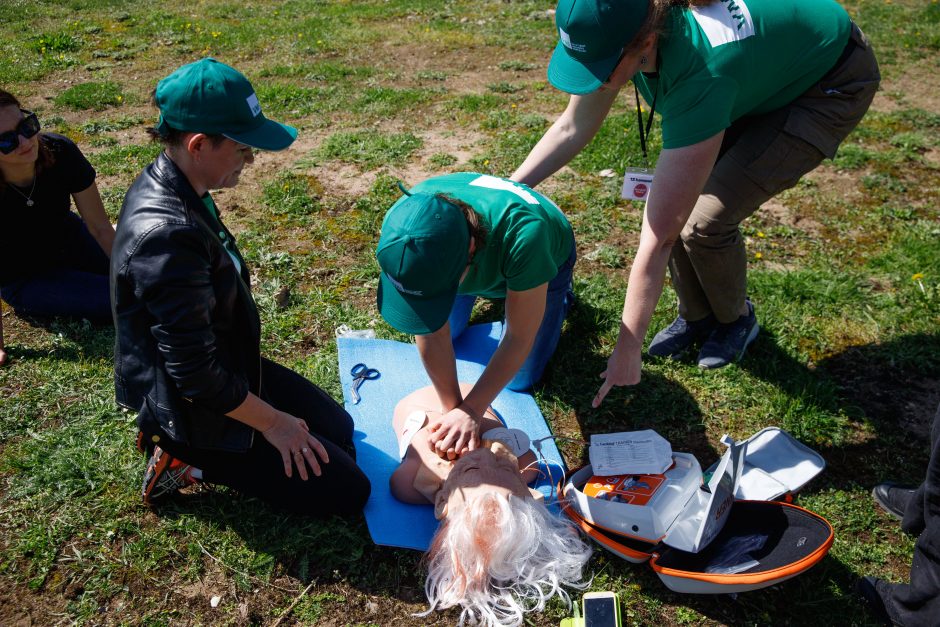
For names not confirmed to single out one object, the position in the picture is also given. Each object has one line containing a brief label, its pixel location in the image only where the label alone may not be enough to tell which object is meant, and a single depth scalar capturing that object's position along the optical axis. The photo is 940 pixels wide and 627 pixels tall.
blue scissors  3.61
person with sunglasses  3.81
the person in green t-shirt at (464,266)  2.28
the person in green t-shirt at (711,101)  2.46
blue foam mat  2.88
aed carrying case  2.46
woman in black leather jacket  2.20
